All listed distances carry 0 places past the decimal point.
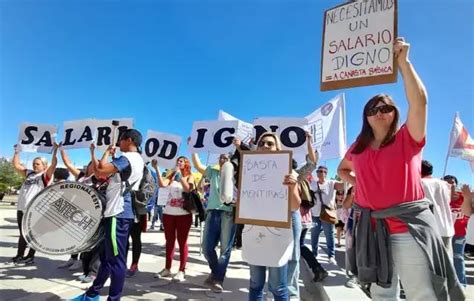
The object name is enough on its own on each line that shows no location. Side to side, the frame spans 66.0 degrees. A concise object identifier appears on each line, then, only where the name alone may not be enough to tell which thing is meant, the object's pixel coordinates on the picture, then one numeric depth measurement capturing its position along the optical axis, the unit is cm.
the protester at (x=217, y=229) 512
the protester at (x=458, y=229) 574
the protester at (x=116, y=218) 370
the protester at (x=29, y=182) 596
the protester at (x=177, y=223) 558
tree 5444
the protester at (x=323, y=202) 730
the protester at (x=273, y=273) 300
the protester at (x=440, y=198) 432
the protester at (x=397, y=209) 211
